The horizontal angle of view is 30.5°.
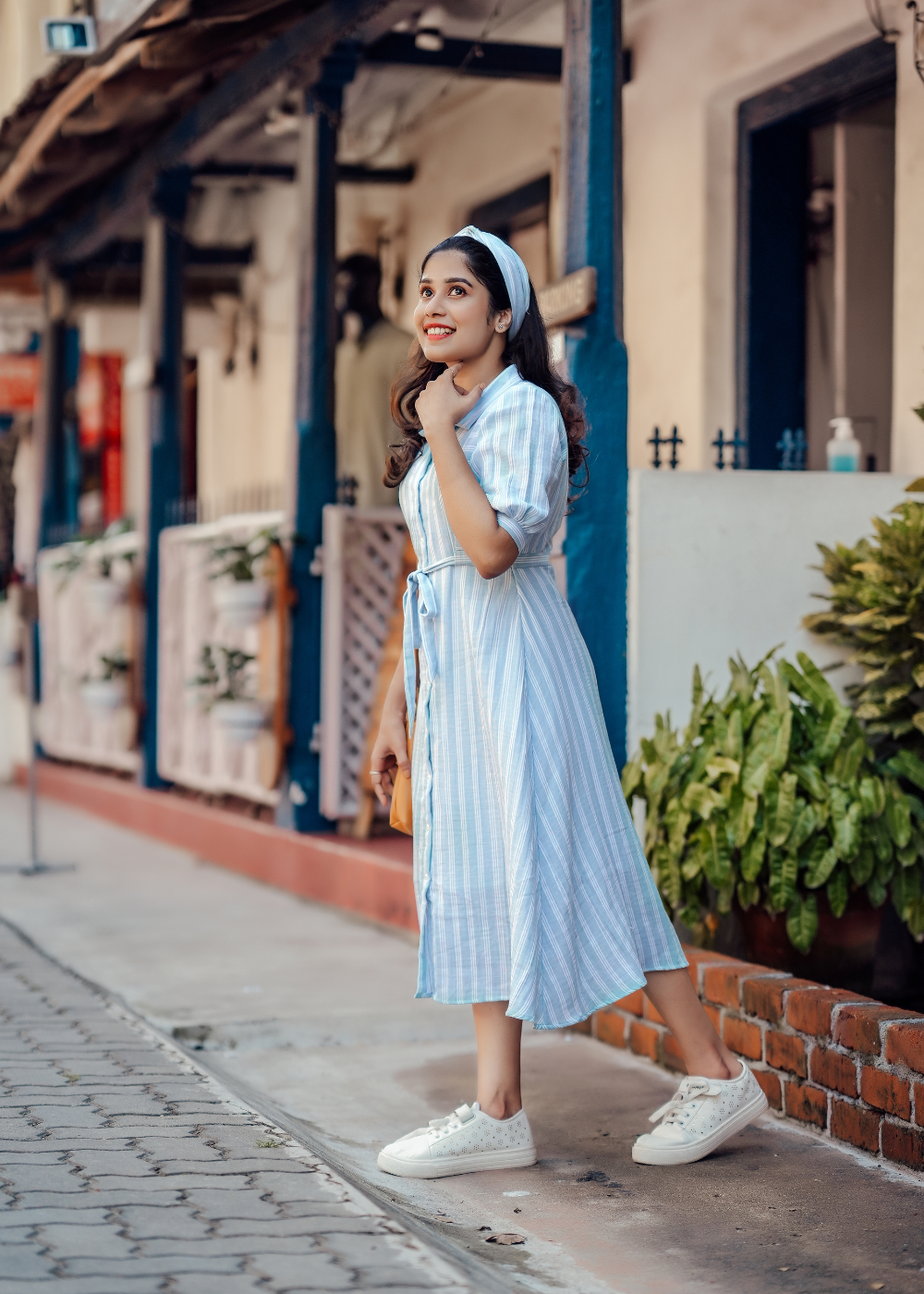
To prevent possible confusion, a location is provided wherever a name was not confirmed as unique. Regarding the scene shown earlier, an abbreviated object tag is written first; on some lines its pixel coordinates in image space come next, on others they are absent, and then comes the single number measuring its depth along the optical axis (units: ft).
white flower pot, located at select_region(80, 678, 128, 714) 32.53
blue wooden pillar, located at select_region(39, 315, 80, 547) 39.86
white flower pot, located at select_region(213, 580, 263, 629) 24.64
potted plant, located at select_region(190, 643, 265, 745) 24.71
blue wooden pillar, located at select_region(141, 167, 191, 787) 30.71
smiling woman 10.73
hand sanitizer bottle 18.25
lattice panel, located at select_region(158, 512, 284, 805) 25.35
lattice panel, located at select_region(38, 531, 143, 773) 32.65
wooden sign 16.02
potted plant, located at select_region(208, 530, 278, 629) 24.62
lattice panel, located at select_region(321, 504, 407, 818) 23.81
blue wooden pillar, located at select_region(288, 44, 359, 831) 23.75
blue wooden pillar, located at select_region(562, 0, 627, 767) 16.16
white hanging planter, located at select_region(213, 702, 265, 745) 24.70
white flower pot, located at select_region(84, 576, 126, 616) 32.35
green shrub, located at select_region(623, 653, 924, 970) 13.67
